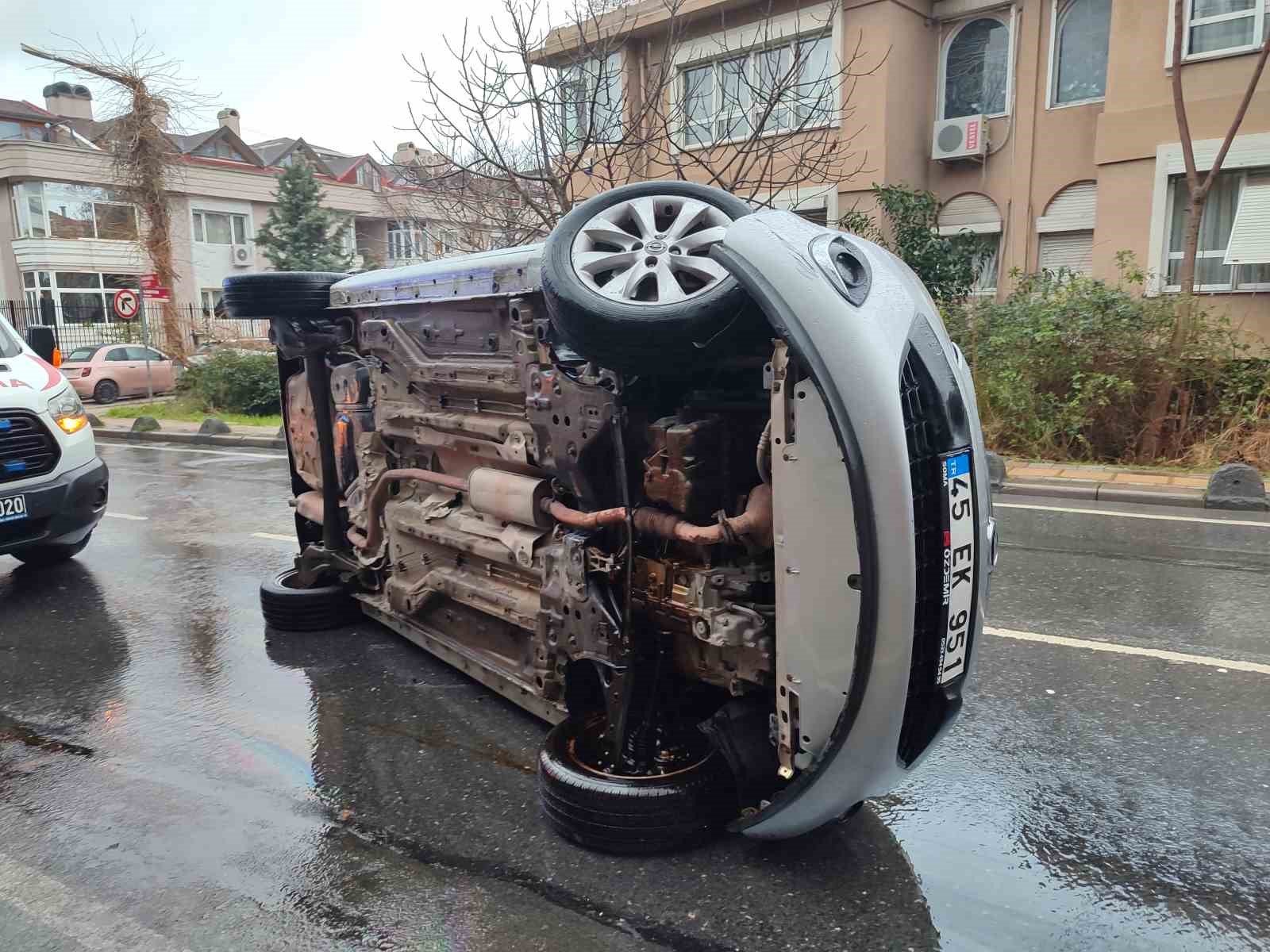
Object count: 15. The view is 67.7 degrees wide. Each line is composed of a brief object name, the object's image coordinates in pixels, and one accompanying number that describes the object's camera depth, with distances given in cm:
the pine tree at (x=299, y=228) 3020
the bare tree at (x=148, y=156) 2195
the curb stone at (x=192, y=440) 1517
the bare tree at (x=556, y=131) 1048
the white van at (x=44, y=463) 613
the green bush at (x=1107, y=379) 1041
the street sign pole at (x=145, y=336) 2047
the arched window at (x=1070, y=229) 1586
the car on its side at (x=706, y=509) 248
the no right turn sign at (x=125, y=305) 1975
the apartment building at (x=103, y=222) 3741
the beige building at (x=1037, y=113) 1346
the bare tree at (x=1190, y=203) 1054
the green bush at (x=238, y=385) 1883
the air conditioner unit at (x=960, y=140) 1672
